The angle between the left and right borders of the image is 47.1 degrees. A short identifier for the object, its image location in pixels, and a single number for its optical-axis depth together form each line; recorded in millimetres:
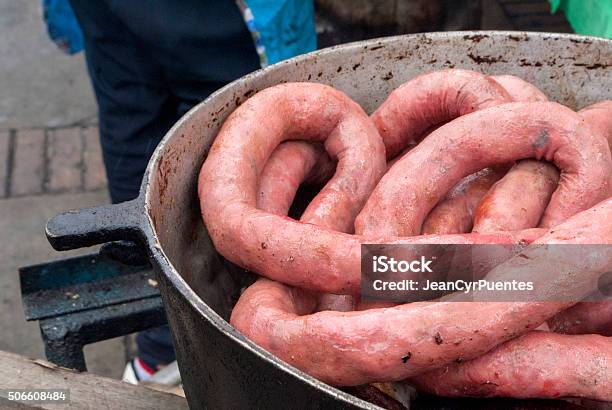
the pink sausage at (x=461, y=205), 1137
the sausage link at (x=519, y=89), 1273
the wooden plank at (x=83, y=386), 1229
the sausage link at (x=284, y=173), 1194
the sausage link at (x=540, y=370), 896
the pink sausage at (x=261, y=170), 1010
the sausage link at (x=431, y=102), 1221
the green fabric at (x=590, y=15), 1673
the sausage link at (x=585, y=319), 980
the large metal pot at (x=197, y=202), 852
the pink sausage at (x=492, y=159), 1074
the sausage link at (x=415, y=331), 882
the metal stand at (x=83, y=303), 1382
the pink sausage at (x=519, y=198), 1048
